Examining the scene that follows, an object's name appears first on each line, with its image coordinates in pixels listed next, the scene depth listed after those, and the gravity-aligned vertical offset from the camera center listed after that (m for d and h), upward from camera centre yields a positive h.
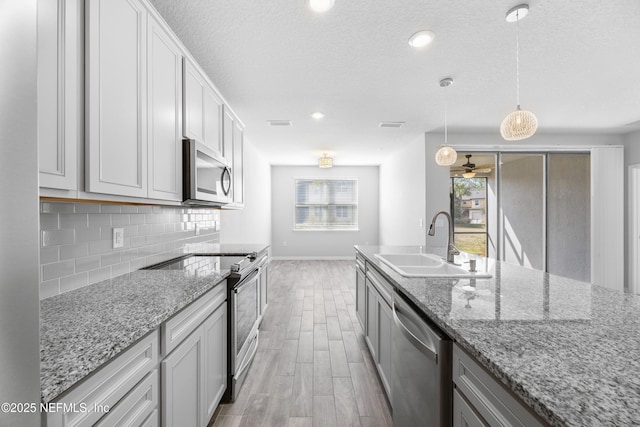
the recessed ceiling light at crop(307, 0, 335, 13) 1.61 +1.23
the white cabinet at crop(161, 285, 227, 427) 1.12 -0.74
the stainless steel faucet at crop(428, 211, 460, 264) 1.86 -0.25
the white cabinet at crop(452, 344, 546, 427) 0.62 -0.48
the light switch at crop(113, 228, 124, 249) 1.64 -0.15
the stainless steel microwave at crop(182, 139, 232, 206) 1.86 +0.28
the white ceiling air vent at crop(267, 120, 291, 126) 3.85 +1.28
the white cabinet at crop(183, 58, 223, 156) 1.92 +0.81
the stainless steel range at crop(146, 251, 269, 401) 1.81 -0.65
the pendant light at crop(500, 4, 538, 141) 2.05 +0.66
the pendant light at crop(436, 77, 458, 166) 3.29 +0.68
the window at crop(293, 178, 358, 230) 7.45 +0.24
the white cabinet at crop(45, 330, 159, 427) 0.68 -0.51
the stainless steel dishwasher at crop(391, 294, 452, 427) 0.92 -0.62
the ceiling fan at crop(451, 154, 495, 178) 4.59 +0.74
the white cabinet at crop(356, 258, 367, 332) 2.56 -0.81
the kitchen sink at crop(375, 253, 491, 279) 1.50 -0.36
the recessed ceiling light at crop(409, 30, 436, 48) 1.91 +1.23
